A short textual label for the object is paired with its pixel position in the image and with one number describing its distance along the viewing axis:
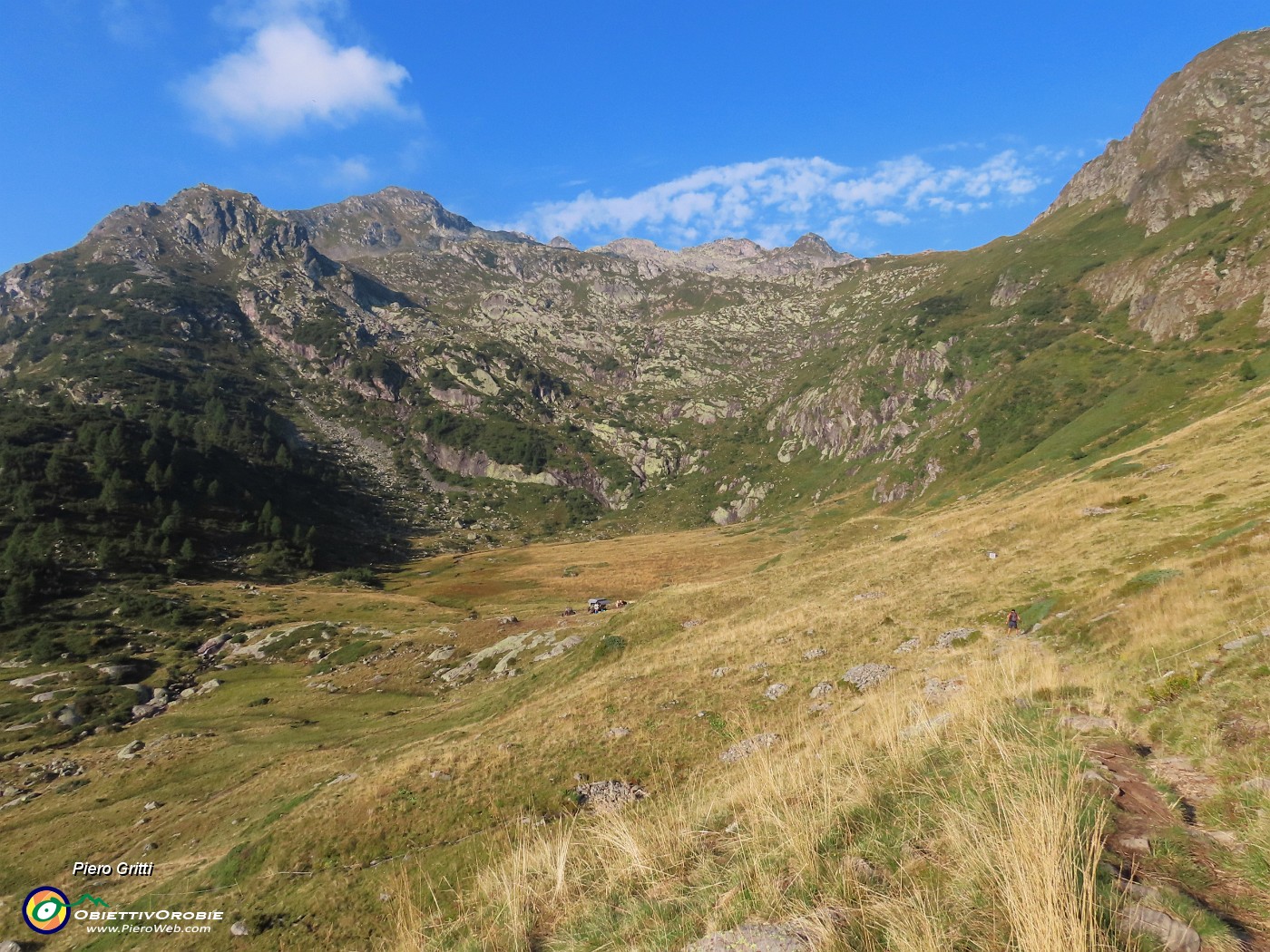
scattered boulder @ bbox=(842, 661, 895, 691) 18.74
